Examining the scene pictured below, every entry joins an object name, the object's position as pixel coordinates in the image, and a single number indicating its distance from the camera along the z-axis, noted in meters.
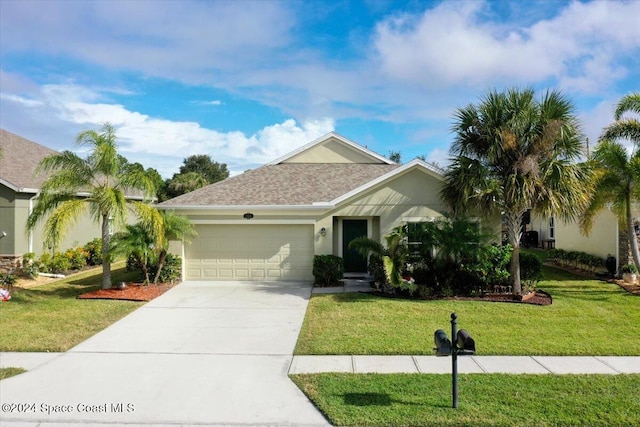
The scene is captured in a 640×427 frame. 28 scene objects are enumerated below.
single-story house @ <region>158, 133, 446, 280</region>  14.32
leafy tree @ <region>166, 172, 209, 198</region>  39.44
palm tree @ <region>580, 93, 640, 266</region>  12.37
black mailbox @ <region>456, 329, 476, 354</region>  4.93
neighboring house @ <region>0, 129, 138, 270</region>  15.41
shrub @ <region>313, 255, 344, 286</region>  13.73
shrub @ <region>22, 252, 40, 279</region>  15.17
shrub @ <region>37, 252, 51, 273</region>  15.90
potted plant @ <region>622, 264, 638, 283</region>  14.07
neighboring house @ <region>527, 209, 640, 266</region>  14.85
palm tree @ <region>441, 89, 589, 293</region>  11.22
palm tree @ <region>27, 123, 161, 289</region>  11.87
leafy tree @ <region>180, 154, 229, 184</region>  54.67
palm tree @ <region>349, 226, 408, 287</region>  11.88
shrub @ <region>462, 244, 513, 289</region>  12.01
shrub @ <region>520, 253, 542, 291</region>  12.92
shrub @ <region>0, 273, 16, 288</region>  13.22
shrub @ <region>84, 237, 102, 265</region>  18.91
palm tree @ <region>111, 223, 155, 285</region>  12.10
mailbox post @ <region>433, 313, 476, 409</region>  5.00
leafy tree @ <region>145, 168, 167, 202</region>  12.96
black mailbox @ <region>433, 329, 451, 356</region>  5.15
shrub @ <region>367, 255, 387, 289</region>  12.47
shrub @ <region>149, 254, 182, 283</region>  14.00
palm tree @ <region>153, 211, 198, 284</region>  12.93
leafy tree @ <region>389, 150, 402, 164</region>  57.84
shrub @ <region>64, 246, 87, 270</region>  17.15
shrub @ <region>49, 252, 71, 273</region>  16.25
